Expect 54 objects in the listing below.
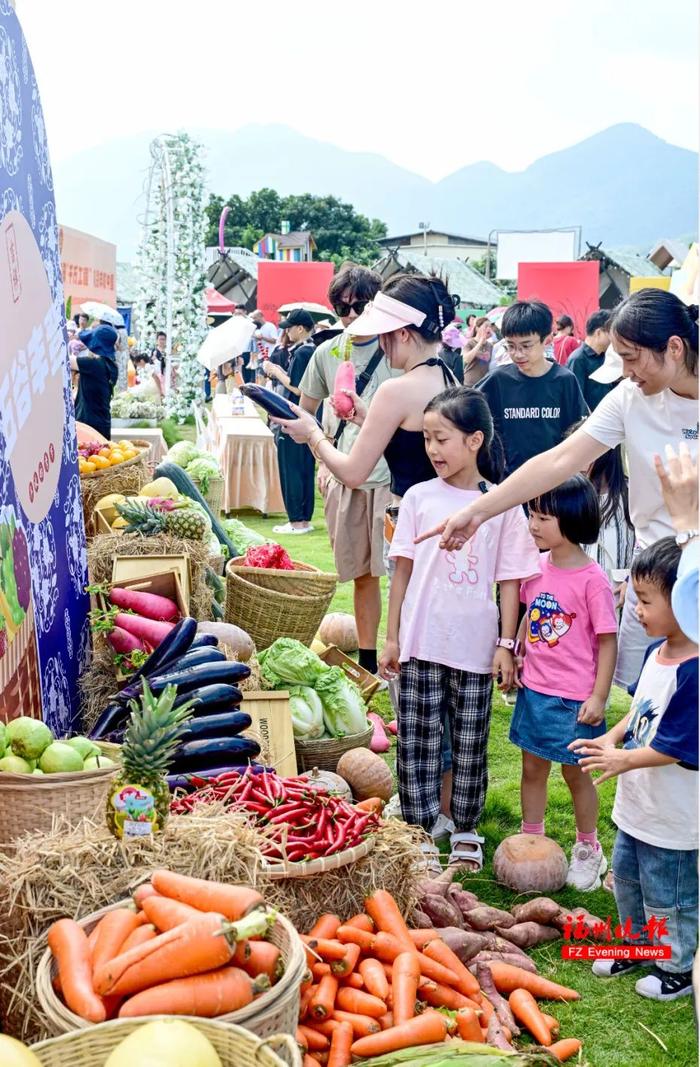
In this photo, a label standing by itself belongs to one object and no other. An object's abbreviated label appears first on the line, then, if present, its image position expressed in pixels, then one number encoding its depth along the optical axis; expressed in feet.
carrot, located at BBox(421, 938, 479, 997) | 10.43
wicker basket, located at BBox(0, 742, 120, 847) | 9.66
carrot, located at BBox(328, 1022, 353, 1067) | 9.05
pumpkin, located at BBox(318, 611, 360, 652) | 23.31
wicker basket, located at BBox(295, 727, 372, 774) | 15.81
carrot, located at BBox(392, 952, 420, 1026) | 9.50
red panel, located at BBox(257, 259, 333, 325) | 73.72
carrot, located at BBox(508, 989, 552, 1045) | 10.43
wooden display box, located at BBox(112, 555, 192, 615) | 17.16
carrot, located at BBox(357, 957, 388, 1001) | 9.79
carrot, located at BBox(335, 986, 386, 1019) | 9.55
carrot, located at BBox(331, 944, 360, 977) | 9.82
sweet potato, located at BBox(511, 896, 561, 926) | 12.25
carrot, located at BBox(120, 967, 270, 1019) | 6.48
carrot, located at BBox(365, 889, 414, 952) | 10.45
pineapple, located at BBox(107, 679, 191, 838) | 8.56
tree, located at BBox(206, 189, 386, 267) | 228.22
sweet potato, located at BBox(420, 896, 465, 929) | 11.62
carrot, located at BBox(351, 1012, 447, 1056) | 9.07
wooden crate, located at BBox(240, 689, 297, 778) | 14.05
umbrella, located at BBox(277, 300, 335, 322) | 55.06
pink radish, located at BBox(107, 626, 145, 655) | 15.24
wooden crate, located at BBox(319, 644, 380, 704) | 18.54
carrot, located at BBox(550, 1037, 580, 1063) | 10.12
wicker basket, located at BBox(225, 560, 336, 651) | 18.63
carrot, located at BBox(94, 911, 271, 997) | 6.62
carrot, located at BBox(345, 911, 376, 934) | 10.39
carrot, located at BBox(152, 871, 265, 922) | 7.20
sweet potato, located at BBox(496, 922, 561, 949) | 12.05
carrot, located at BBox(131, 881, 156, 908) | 7.54
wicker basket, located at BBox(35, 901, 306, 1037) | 6.55
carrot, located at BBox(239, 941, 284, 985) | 6.87
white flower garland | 66.69
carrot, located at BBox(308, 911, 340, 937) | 10.19
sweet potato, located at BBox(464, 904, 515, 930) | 11.97
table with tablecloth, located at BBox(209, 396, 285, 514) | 40.16
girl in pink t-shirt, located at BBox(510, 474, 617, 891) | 13.25
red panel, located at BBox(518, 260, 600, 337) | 72.54
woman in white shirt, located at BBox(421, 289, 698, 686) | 11.60
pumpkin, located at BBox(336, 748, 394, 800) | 14.92
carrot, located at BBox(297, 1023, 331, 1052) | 9.22
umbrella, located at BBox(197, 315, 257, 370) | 49.52
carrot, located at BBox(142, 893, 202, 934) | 7.13
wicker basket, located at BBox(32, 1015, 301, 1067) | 6.10
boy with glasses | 20.95
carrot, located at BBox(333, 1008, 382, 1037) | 9.35
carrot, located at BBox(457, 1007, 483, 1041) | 9.59
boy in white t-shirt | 10.47
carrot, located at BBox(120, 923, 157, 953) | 7.13
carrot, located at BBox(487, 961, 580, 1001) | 11.12
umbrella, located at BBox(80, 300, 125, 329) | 40.86
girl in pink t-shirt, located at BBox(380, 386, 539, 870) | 13.75
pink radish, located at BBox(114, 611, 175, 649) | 15.37
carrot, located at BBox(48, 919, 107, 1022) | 6.63
